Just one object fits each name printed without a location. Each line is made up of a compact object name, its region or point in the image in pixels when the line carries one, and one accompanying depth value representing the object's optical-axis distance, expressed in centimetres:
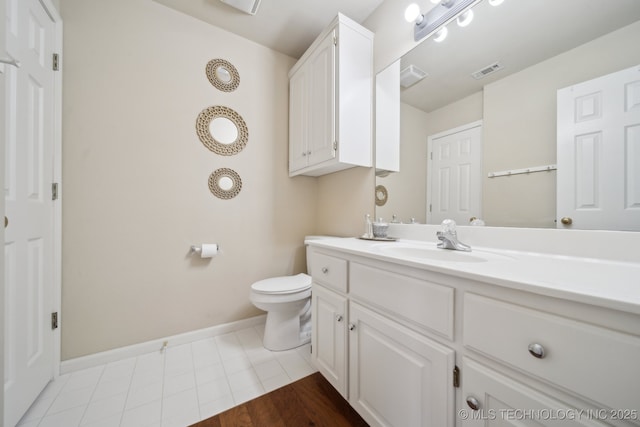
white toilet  153
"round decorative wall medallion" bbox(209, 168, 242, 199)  178
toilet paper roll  169
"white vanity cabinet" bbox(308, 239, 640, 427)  42
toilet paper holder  169
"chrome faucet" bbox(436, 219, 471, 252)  105
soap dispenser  152
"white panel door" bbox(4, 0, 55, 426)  98
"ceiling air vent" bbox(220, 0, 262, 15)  155
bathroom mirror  81
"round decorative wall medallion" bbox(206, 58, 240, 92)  176
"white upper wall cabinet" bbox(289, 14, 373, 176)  153
